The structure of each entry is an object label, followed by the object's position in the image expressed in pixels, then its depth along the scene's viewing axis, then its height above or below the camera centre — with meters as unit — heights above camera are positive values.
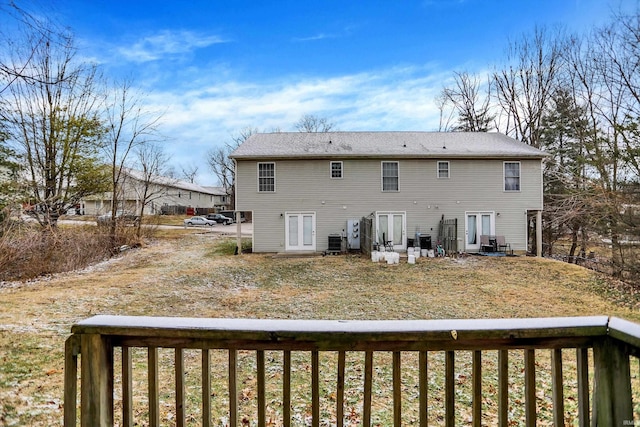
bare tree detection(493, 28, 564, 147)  19.56 +8.24
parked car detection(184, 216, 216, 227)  29.59 -0.77
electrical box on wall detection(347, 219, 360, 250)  14.65 -1.04
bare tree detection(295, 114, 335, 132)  31.44 +8.50
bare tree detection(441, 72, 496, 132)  23.72 +8.21
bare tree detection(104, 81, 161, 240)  17.12 +4.67
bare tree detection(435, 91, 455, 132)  25.70 +7.88
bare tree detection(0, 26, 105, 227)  13.98 +3.51
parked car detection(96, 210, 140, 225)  15.68 -0.22
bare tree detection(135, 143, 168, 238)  20.52 +3.58
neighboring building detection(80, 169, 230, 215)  18.17 +1.62
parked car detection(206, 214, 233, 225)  33.09 -0.61
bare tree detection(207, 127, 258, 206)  41.03 +6.02
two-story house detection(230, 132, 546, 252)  14.55 +0.88
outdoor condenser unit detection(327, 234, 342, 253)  14.37 -1.41
